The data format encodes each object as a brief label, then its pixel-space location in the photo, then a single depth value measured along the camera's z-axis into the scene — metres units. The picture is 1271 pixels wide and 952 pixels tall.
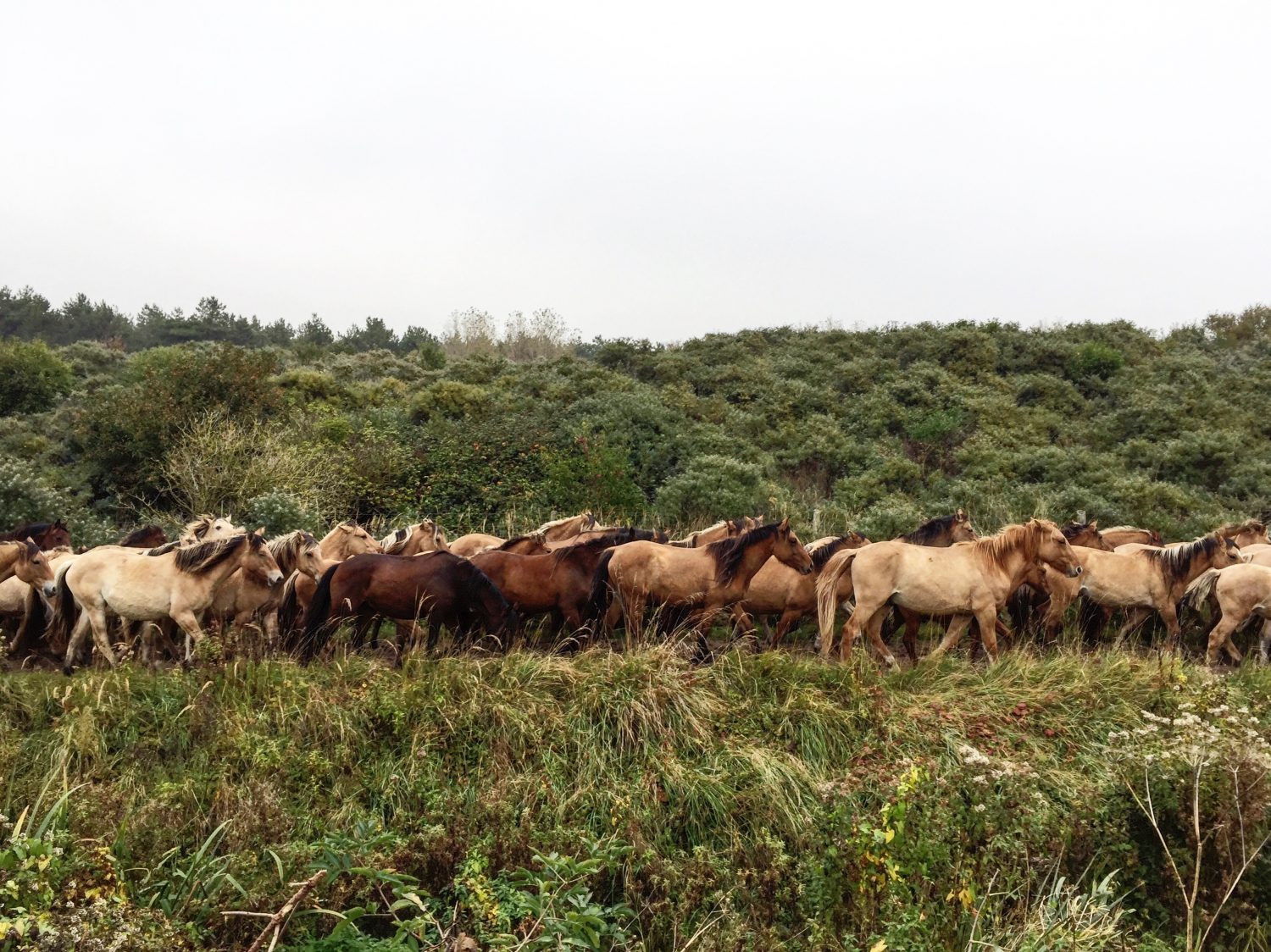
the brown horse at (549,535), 12.75
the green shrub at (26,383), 29.50
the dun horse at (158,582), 9.21
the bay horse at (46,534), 12.63
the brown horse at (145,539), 12.62
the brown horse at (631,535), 11.62
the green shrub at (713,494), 18.47
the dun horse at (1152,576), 11.02
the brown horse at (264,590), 9.90
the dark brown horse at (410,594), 9.28
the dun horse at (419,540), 12.36
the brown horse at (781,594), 10.65
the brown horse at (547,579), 10.02
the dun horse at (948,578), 9.62
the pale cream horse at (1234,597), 10.33
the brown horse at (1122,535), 14.04
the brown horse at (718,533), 12.01
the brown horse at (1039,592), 10.62
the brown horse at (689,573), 9.92
